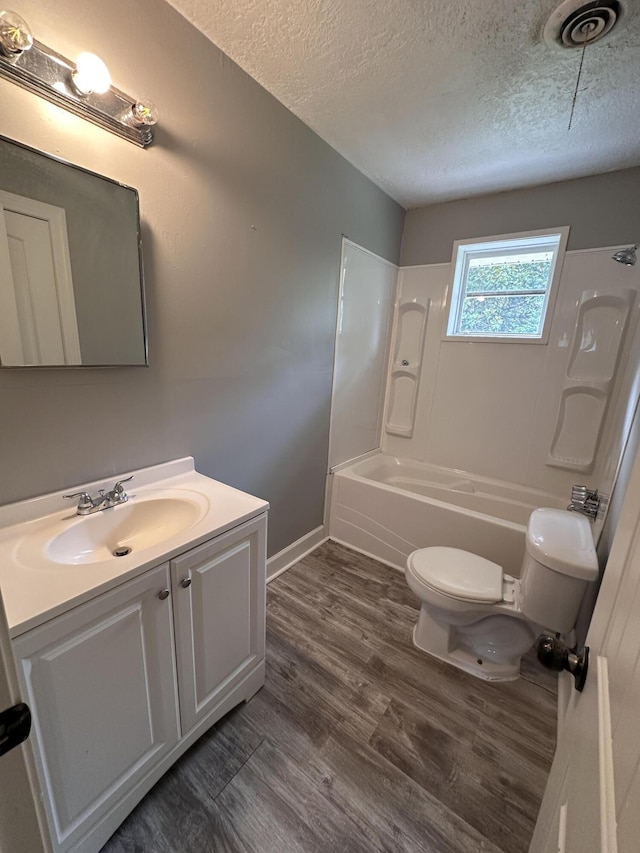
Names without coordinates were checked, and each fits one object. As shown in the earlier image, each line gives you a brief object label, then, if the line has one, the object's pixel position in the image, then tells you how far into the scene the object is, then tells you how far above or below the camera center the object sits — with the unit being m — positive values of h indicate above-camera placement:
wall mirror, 1.00 +0.21
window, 2.39 +0.49
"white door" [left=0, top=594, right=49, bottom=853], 0.39 -0.53
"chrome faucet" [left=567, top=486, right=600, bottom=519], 1.75 -0.70
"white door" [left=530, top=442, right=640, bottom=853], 0.36 -0.46
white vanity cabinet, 0.82 -0.93
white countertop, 0.79 -0.59
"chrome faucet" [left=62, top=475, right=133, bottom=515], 1.18 -0.57
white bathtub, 2.05 -1.05
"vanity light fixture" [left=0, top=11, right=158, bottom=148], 0.90 +0.70
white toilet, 1.38 -1.03
